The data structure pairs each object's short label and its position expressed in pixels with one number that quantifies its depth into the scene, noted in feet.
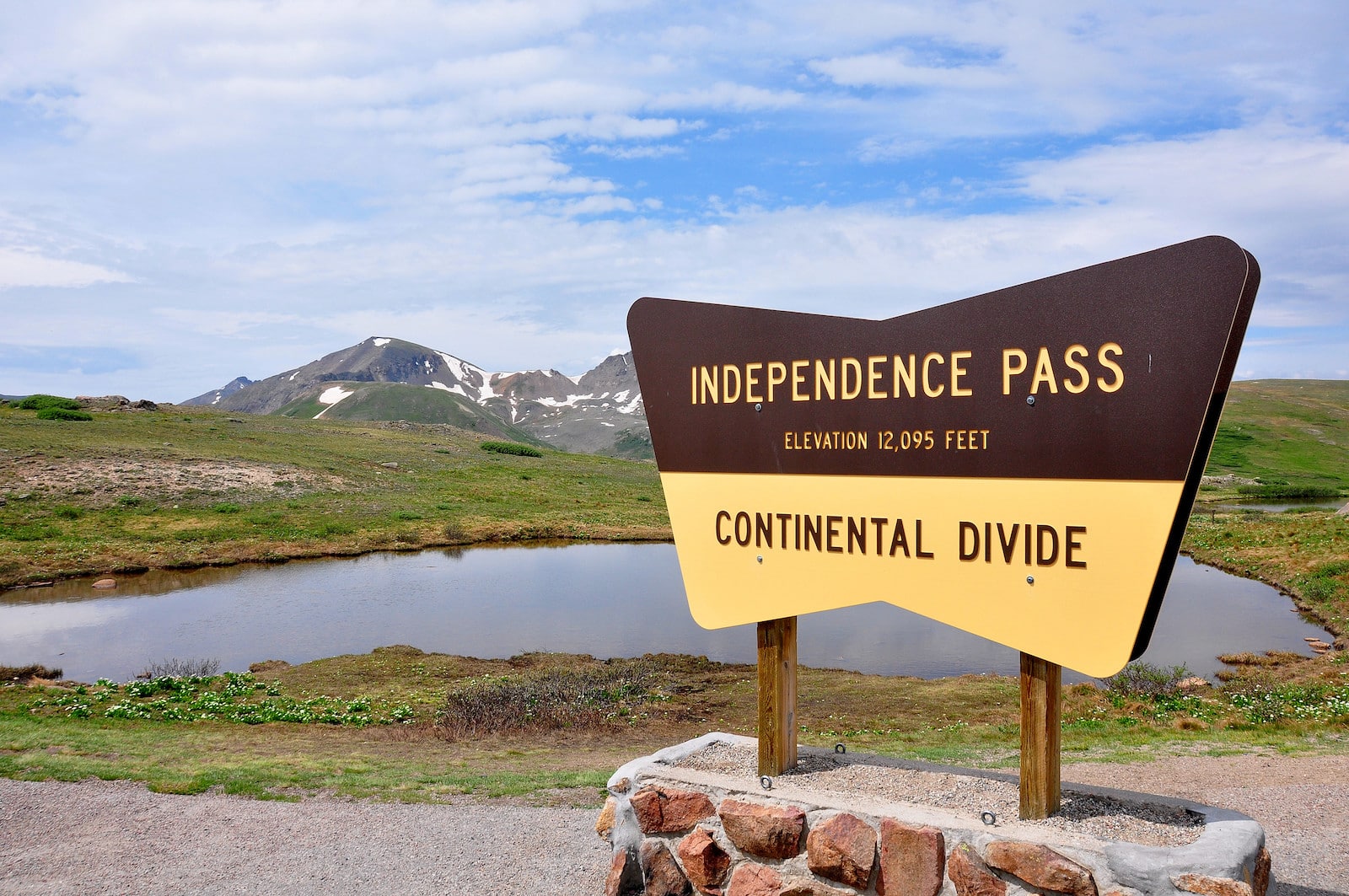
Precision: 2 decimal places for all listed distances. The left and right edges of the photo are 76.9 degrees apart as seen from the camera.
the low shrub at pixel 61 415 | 194.82
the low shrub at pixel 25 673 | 56.44
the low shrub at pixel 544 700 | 45.78
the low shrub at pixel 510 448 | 258.92
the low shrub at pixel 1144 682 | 49.93
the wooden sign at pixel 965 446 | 16.29
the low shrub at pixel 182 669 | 57.72
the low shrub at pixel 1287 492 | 220.23
